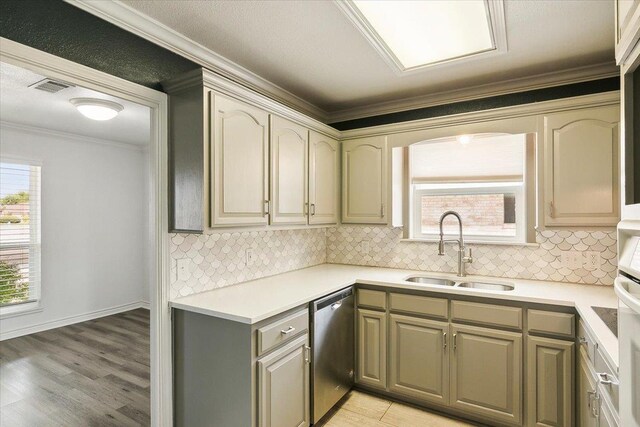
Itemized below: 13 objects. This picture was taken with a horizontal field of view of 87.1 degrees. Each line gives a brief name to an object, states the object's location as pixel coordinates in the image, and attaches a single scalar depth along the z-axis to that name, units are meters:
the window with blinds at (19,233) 4.02
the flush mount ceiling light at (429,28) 1.72
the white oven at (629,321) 0.75
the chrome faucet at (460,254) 2.79
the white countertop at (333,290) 1.73
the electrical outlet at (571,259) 2.49
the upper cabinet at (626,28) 0.83
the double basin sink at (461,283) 2.60
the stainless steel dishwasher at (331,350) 2.19
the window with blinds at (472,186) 2.79
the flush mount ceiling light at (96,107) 2.98
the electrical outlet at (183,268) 2.08
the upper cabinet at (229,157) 1.89
